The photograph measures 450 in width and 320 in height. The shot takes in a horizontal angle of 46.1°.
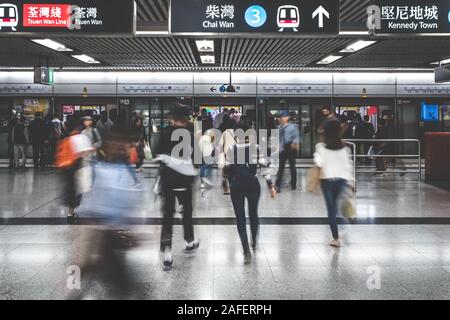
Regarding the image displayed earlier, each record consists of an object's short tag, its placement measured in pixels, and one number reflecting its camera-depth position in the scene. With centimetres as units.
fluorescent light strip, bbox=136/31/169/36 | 1038
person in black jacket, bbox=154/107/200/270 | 578
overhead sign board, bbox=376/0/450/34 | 832
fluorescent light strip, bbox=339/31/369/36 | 977
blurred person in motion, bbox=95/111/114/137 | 1376
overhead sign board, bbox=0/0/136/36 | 816
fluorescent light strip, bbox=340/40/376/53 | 1288
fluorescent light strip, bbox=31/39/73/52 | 1268
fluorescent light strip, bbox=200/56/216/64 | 1585
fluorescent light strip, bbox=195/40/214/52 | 1299
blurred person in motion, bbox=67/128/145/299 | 457
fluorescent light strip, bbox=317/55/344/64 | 1559
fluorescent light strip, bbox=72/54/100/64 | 1547
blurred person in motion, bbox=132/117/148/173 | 1375
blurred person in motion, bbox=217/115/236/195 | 642
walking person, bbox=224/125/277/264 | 593
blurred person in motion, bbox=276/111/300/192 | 1178
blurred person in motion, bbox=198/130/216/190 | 1039
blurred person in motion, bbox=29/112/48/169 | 1705
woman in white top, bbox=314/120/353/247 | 666
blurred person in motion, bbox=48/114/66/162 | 1766
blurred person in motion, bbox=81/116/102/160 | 889
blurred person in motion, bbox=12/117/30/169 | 1727
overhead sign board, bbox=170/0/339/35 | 828
